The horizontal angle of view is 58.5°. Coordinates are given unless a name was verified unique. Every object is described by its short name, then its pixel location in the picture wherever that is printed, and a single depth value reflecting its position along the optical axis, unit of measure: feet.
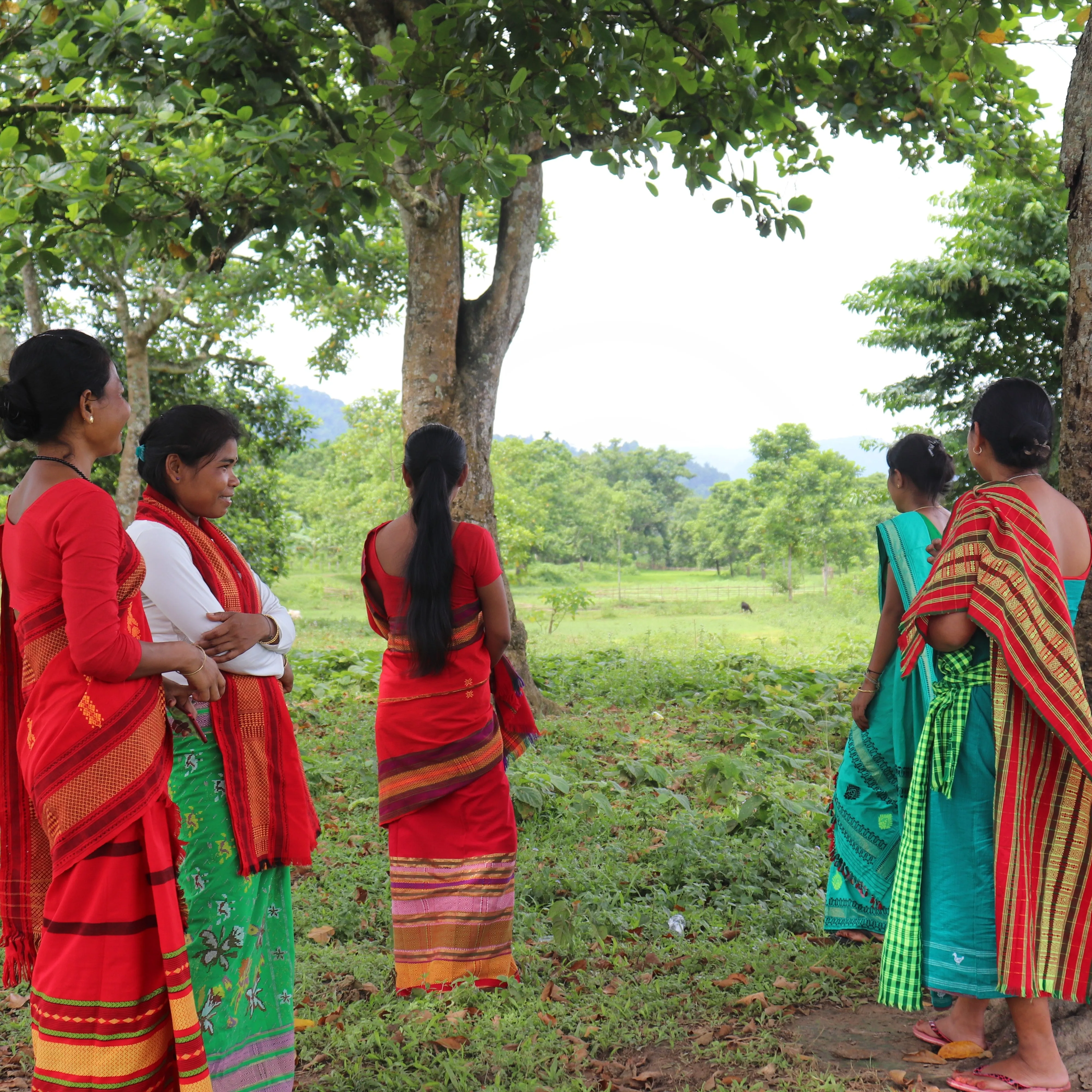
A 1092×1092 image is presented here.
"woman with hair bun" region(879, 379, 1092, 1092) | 8.93
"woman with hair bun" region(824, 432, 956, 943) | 12.25
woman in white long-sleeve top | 8.63
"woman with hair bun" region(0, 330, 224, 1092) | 7.31
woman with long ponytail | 11.66
